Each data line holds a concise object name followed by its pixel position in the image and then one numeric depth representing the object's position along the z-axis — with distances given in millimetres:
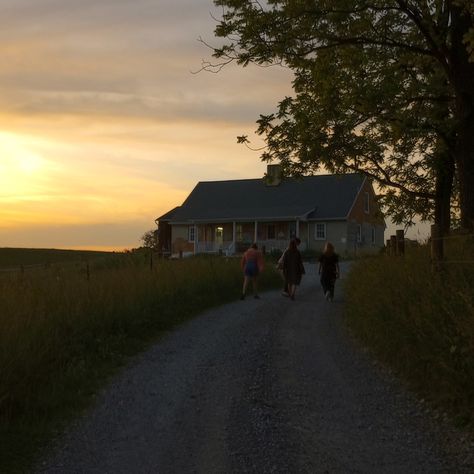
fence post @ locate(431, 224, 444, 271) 8667
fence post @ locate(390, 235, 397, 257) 13341
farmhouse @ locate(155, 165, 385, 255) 47719
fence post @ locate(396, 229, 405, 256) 12863
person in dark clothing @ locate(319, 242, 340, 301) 18469
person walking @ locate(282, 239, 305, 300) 19281
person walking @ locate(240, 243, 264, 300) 19688
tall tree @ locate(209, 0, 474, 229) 13195
